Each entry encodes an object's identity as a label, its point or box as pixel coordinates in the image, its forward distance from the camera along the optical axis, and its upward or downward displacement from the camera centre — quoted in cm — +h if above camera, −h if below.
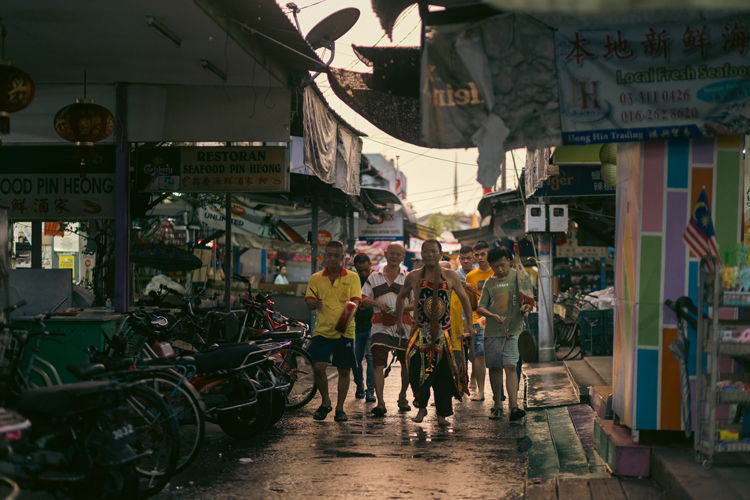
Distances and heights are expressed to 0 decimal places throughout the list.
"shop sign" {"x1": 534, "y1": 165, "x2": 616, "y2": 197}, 1345 +125
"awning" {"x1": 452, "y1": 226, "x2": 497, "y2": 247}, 2411 +36
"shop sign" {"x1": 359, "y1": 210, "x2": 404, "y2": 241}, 2445 +53
